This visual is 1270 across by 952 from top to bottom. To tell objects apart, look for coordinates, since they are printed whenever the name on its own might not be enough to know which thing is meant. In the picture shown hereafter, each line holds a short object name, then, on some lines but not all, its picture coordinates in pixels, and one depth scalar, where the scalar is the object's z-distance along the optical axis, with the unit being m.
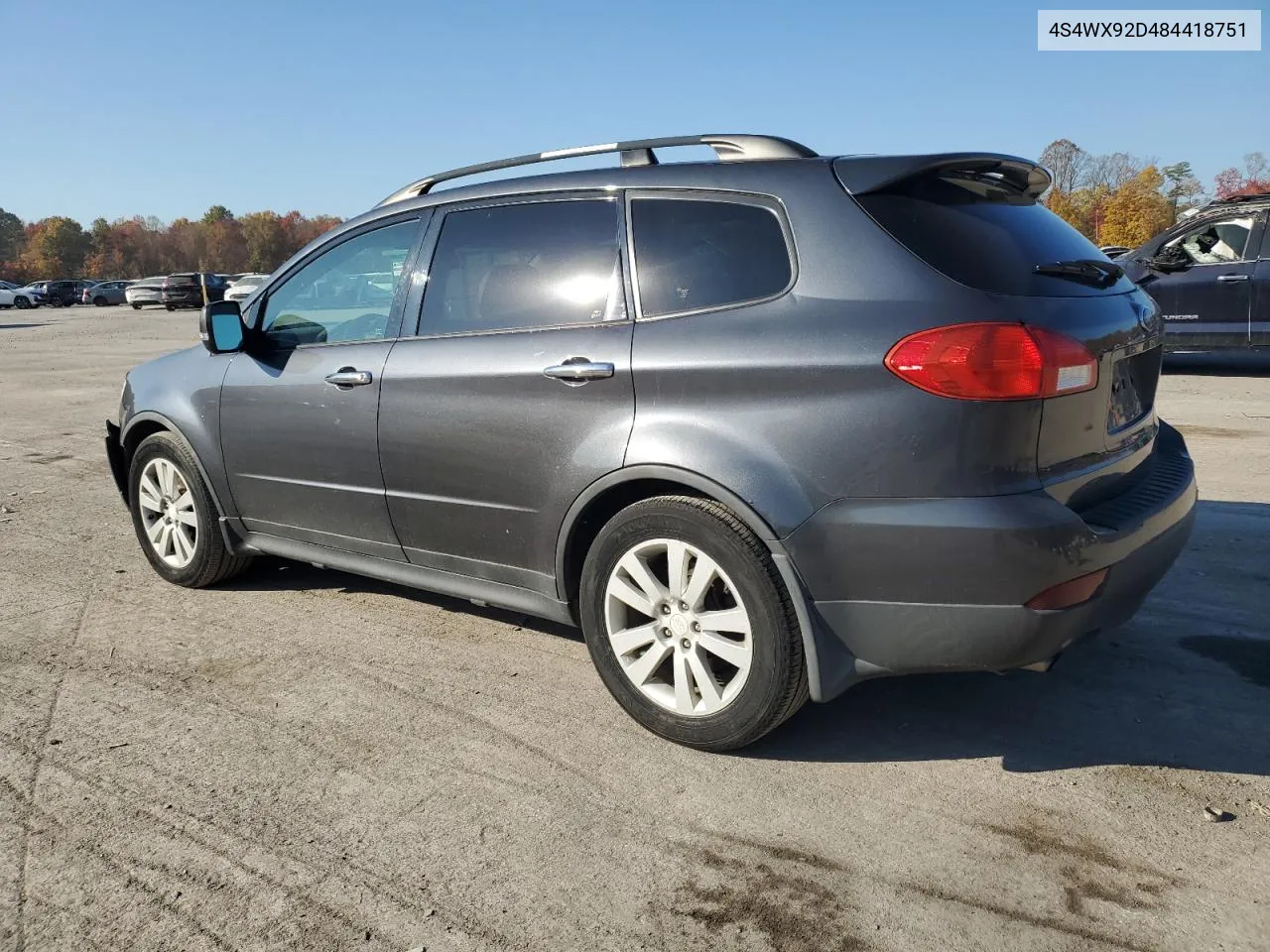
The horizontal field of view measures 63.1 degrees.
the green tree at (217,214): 148.50
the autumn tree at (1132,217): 71.25
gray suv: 2.77
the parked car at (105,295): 59.88
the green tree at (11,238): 133.50
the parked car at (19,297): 58.72
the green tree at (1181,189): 81.52
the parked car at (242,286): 34.34
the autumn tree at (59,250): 122.50
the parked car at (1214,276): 11.20
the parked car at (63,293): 60.84
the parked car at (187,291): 45.81
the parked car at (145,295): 51.41
